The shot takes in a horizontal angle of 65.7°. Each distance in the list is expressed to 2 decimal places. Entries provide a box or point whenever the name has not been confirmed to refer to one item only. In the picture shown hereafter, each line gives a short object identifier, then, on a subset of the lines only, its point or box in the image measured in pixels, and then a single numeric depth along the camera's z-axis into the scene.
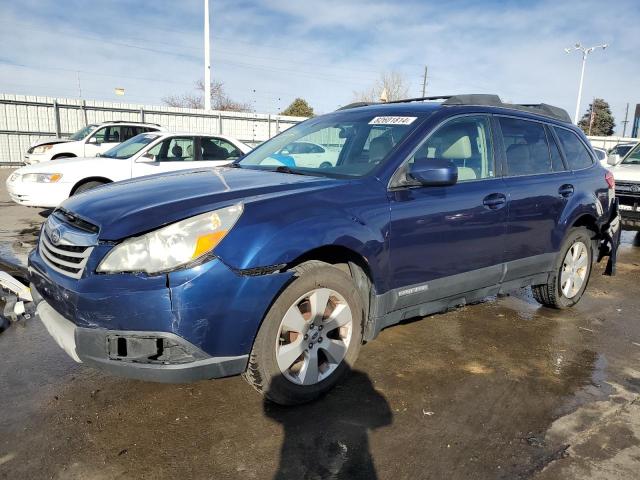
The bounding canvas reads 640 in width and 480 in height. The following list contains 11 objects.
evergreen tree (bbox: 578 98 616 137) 66.31
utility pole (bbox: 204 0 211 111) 24.48
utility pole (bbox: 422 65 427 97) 55.56
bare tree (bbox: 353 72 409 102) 39.80
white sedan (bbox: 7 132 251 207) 7.91
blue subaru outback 2.41
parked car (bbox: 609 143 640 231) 7.72
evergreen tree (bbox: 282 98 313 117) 46.94
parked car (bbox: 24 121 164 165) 12.40
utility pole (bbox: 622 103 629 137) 78.38
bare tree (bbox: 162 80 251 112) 48.84
